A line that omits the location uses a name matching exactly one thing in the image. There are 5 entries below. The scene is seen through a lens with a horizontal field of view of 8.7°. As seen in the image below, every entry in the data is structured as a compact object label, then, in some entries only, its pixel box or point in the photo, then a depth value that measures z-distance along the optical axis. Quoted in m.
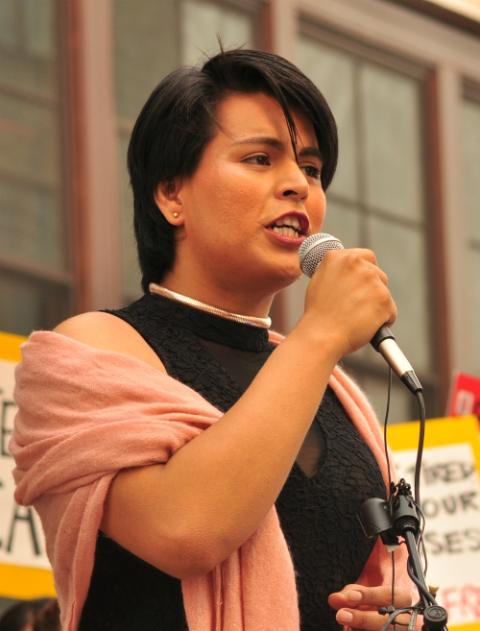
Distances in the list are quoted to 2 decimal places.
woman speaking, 5.33
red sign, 12.54
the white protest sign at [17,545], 10.07
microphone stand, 4.91
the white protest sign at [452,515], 11.31
